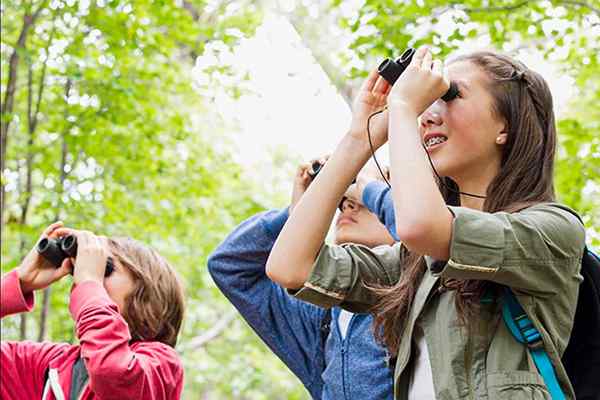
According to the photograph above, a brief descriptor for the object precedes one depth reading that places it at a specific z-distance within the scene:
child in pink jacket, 2.89
